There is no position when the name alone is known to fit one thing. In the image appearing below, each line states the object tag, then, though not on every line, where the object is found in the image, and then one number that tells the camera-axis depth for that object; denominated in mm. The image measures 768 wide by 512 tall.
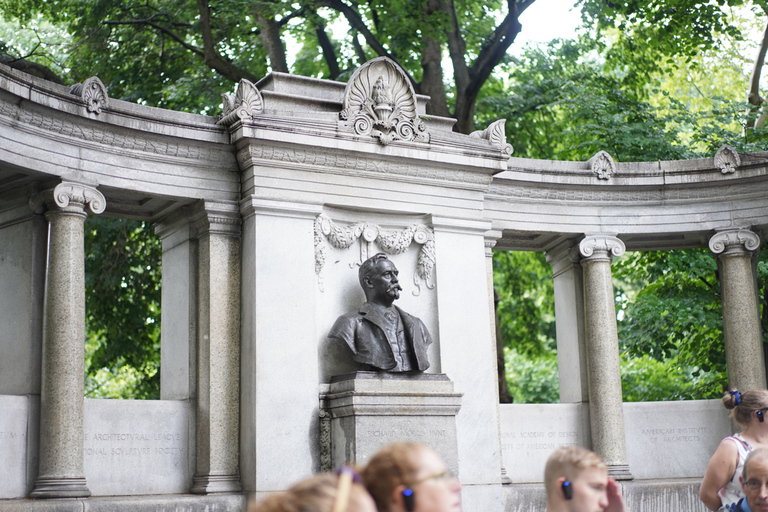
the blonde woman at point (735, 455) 7488
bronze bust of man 14914
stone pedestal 14180
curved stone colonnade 13969
